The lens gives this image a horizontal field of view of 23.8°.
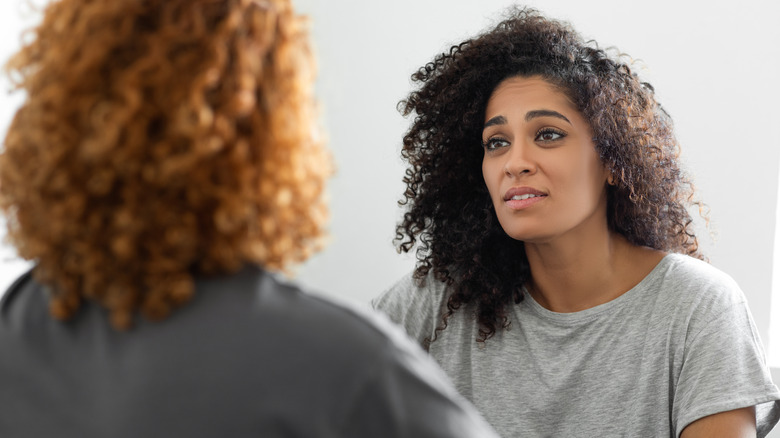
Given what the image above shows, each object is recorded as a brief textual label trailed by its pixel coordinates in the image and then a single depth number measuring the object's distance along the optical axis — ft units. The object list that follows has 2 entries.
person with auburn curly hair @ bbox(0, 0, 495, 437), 3.67
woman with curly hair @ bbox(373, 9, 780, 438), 5.90
